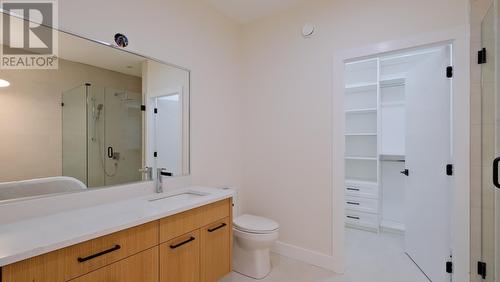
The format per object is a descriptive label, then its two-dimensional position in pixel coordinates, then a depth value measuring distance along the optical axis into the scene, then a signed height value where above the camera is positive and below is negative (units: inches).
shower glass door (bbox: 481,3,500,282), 59.3 -1.4
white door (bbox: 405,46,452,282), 73.3 -8.9
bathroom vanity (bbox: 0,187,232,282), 35.6 -20.4
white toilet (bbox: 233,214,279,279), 81.0 -39.6
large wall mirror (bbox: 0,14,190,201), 49.4 +5.4
